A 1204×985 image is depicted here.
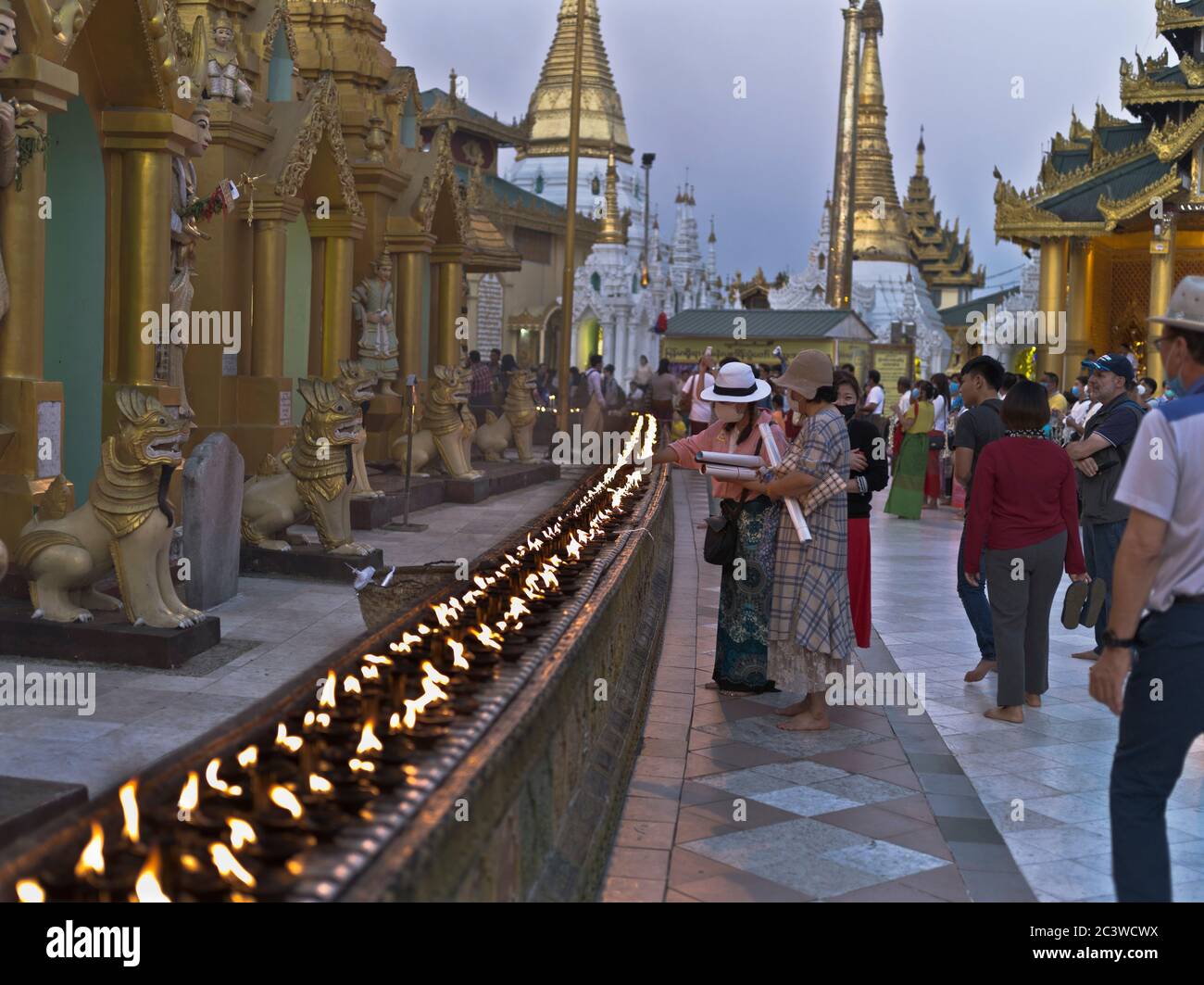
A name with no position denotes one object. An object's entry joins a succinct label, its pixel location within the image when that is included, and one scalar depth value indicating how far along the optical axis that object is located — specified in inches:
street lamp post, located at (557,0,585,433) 951.6
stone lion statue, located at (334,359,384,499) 402.6
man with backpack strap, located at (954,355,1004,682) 324.8
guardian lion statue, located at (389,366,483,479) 633.0
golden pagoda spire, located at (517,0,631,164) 2236.7
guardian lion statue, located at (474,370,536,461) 795.4
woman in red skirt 306.7
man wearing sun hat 150.3
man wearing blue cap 326.6
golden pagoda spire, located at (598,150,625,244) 1793.8
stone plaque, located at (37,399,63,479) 336.8
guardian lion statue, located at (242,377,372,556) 398.0
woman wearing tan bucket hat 264.5
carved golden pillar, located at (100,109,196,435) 402.0
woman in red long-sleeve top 280.5
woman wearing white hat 284.4
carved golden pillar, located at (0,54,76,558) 329.4
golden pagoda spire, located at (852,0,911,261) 2003.0
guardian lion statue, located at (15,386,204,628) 285.3
